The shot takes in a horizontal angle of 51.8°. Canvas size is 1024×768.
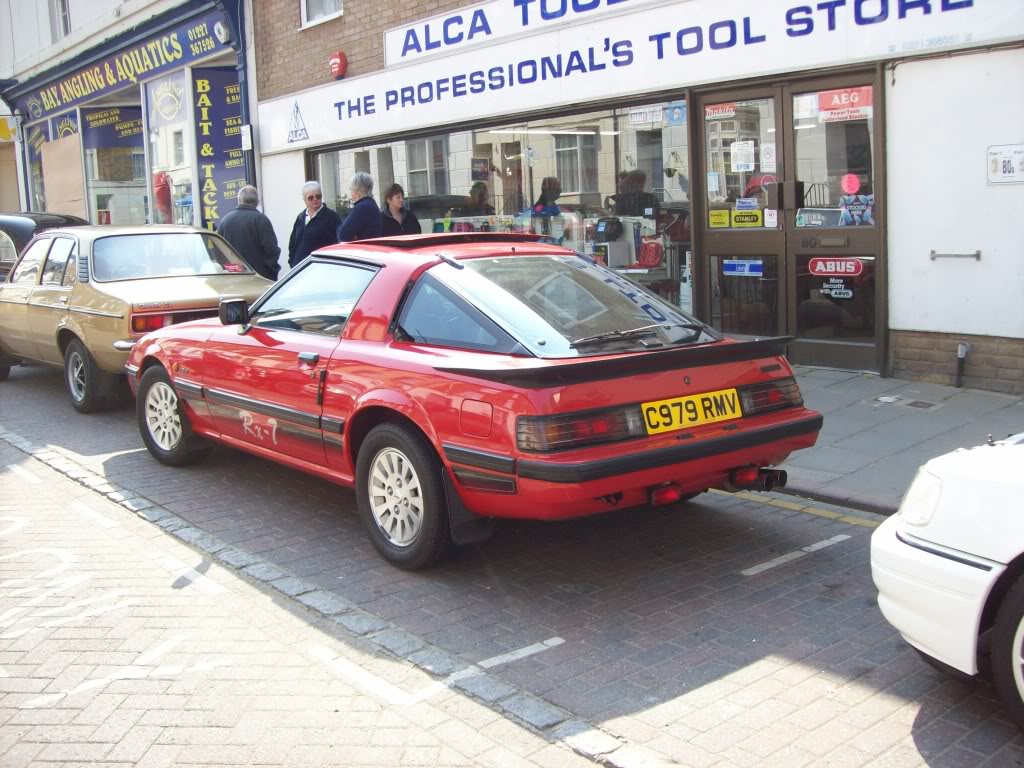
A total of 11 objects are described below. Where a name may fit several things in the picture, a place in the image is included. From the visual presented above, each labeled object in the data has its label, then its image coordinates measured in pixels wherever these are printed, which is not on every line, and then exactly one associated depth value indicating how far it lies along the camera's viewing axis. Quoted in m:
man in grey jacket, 11.41
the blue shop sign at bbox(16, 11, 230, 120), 18.33
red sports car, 4.58
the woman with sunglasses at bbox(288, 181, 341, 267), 10.53
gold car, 8.98
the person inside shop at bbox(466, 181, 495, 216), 13.49
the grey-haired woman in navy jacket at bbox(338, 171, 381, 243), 9.55
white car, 3.27
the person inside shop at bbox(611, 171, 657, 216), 11.14
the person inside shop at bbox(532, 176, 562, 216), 12.39
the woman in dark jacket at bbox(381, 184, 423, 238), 10.35
